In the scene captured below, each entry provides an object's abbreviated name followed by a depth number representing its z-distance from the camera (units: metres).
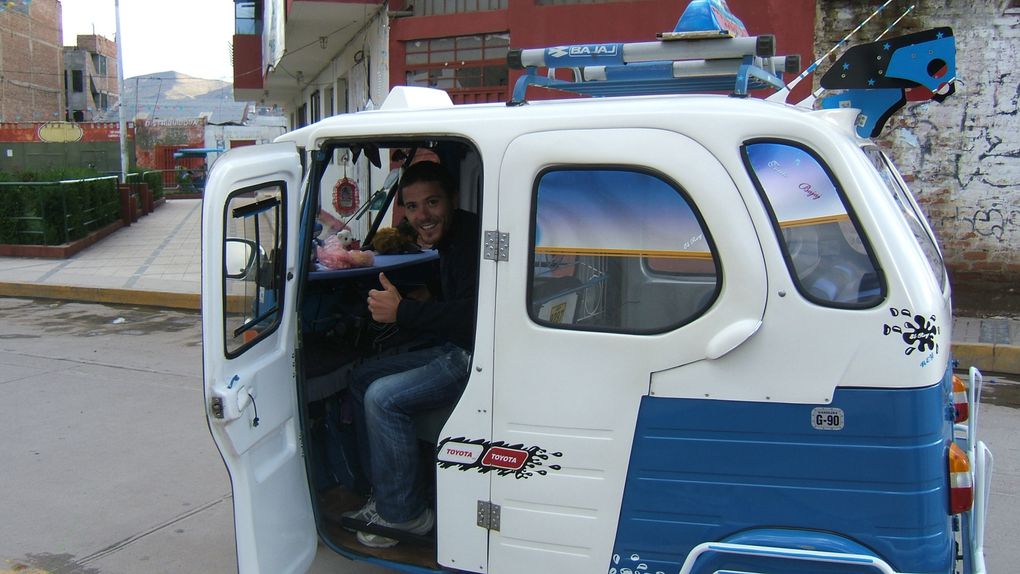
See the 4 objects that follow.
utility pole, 26.94
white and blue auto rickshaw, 2.46
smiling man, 3.22
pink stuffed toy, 3.80
